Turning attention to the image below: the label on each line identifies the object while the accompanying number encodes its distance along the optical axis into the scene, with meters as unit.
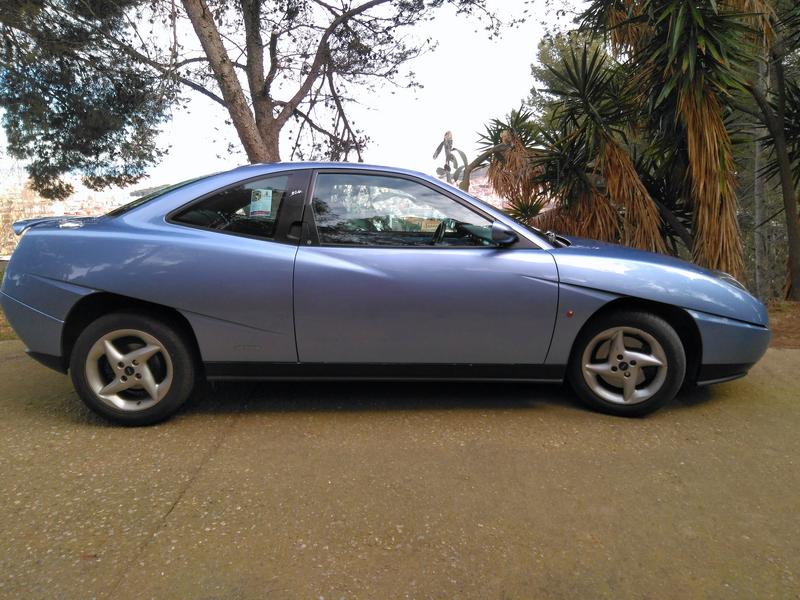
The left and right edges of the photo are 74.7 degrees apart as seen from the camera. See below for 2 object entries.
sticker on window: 3.04
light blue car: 2.89
